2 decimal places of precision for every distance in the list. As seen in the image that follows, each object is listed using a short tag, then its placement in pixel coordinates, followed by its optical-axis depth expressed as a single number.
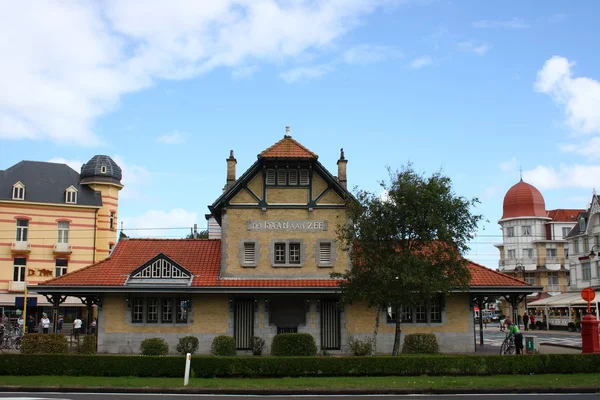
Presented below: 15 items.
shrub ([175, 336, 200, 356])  27.69
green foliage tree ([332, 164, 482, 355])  23.47
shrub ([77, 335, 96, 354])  26.45
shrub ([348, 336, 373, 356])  27.03
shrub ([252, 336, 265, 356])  27.84
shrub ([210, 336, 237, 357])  26.83
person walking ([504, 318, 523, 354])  25.25
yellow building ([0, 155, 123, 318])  47.88
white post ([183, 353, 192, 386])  17.46
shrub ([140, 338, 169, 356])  27.11
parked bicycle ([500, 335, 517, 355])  26.12
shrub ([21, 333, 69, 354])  23.56
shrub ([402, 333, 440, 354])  27.69
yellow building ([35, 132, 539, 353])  28.14
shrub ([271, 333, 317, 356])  25.58
